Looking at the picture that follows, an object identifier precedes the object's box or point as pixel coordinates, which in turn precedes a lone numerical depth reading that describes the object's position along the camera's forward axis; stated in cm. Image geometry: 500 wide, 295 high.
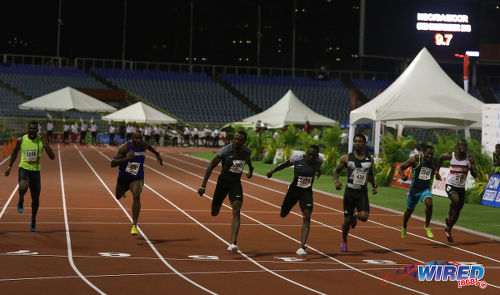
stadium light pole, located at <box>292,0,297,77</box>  7339
